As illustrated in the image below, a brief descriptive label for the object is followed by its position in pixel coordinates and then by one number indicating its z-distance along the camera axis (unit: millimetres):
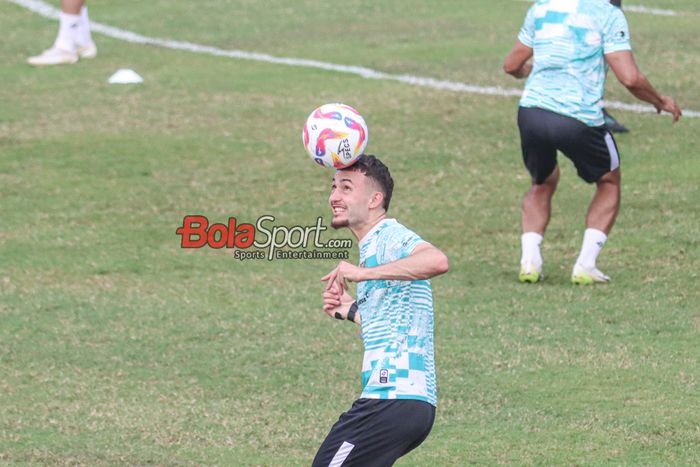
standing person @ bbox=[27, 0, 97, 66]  38031
